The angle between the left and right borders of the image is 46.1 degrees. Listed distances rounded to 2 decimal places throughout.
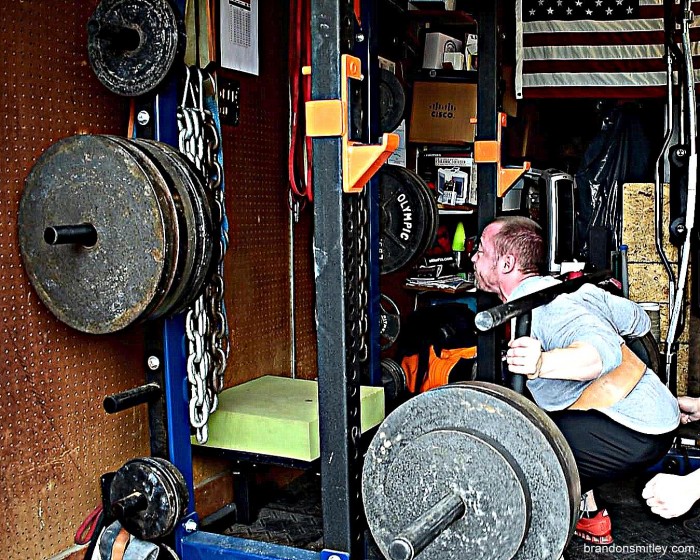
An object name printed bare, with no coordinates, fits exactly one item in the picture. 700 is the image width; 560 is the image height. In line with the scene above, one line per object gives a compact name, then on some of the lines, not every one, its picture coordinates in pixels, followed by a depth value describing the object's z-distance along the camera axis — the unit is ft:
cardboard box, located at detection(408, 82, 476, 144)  14.93
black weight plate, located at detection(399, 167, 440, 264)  10.94
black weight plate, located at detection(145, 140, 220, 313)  7.07
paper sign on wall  9.37
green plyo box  8.33
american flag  14.07
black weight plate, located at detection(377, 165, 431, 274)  10.91
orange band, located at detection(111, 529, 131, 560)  7.46
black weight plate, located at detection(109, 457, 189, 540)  7.30
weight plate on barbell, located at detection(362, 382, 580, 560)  5.62
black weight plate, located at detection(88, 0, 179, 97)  7.12
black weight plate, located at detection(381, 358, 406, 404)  10.80
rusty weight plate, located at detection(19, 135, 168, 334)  6.70
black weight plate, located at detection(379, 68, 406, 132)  11.39
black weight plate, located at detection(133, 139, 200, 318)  6.88
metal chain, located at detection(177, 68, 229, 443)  7.54
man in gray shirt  7.33
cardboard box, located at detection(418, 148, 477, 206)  15.42
